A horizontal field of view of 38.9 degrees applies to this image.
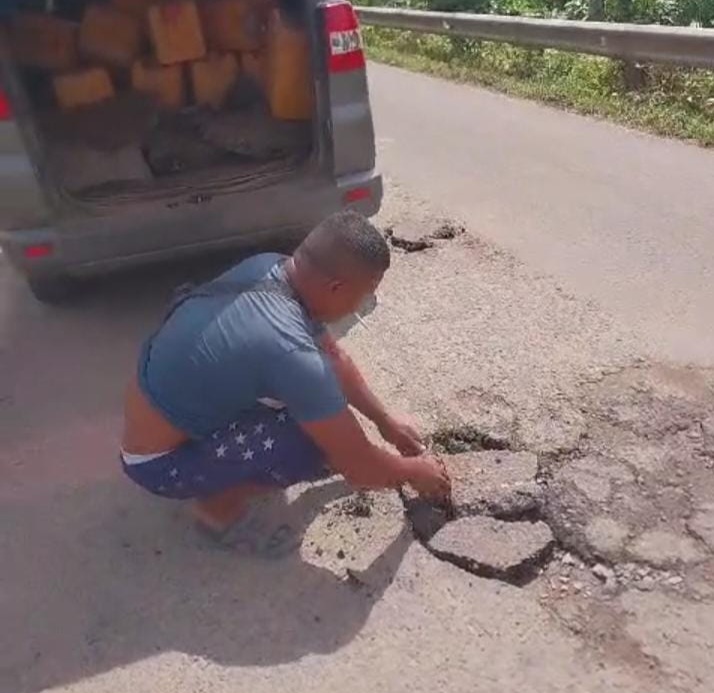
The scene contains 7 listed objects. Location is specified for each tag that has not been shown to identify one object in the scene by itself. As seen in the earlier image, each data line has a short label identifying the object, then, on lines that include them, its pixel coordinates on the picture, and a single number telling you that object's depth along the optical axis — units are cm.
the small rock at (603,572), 276
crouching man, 263
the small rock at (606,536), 283
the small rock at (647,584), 271
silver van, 405
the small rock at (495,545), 281
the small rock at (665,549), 279
